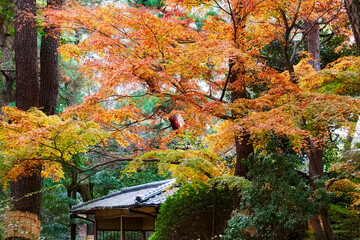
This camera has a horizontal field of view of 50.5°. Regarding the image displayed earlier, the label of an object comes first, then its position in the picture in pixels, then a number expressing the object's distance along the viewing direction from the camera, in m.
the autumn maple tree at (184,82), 6.04
